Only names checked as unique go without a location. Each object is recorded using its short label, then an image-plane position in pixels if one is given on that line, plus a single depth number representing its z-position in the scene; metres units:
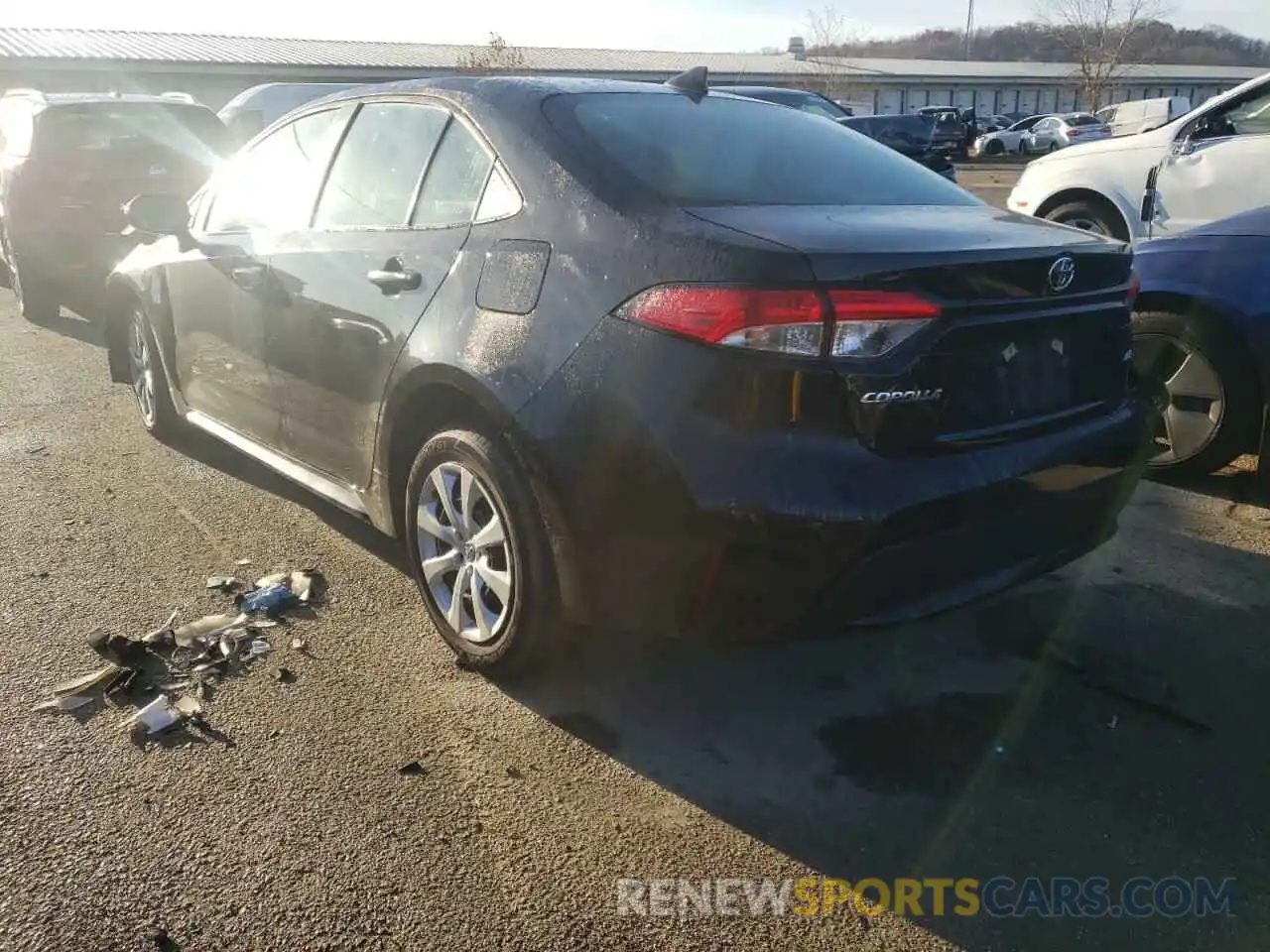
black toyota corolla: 2.44
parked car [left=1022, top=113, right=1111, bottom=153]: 35.66
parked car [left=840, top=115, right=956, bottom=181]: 20.92
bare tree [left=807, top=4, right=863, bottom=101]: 53.88
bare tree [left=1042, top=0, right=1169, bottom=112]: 44.28
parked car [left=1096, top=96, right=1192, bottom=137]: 21.69
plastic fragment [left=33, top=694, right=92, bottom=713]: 3.10
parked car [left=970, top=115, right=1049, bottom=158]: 39.91
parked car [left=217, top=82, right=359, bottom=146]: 15.65
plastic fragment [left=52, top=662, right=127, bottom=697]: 3.19
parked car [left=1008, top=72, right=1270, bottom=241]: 6.78
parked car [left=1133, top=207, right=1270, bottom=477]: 4.38
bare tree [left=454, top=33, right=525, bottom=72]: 38.53
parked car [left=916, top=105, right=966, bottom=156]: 39.38
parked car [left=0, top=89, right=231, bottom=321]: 8.27
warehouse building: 34.66
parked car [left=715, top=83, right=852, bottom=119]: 13.42
